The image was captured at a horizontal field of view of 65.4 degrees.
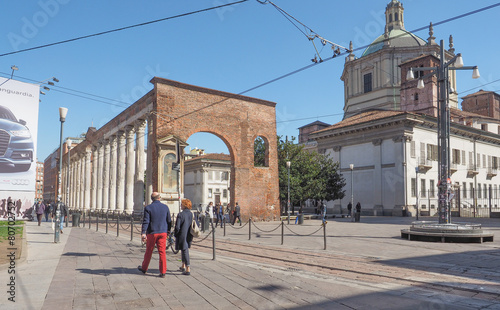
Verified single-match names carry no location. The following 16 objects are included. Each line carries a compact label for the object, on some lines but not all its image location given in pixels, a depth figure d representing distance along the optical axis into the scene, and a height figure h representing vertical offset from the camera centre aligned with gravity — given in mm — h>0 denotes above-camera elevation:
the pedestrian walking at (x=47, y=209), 31144 -2132
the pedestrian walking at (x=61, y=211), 14250 -1495
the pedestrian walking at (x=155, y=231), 7156 -884
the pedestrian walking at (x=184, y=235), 7445 -990
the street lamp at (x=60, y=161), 13500 +849
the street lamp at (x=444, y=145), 13836 +1439
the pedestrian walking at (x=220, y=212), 22578 -1672
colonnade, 28844 +900
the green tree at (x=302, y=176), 33253 +753
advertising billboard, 25484 +3088
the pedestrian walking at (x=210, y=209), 23328 -1552
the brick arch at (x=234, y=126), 23406 +3781
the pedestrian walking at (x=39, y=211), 23359 -1678
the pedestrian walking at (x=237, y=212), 23806 -1708
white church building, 36750 +4975
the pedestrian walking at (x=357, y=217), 29017 -2388
